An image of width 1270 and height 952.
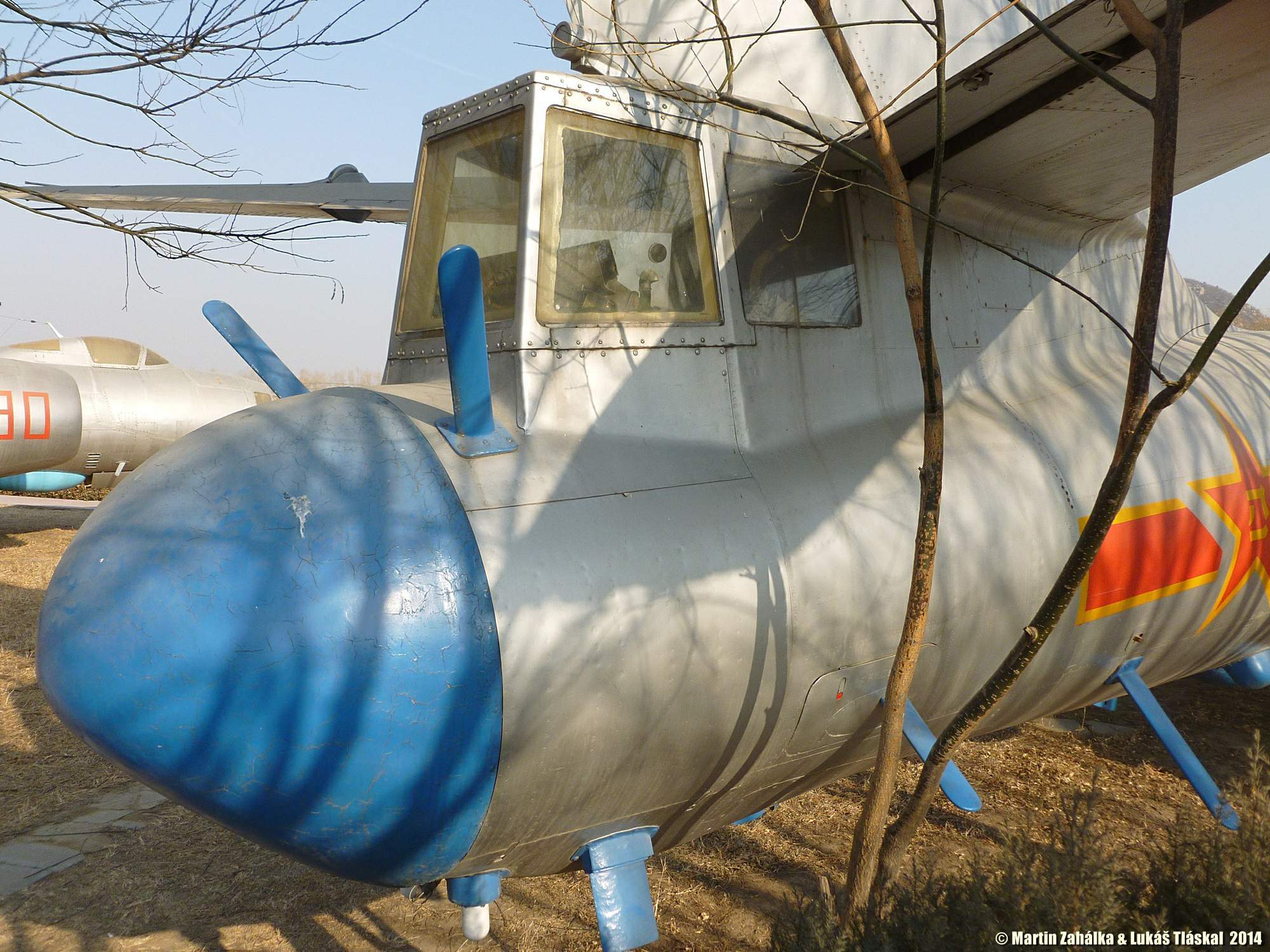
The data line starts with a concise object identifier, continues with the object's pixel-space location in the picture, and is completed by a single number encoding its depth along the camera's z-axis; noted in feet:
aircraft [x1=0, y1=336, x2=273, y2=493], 36.73
